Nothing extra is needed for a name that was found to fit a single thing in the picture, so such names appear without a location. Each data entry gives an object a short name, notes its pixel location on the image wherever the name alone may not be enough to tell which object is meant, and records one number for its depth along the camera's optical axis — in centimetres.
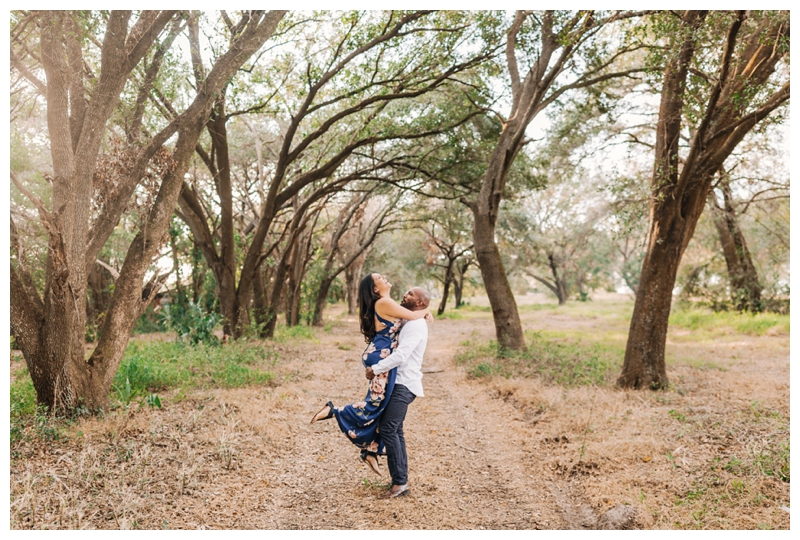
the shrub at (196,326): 1024
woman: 385
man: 382
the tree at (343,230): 1746
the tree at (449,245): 1848
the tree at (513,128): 977
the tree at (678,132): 622
